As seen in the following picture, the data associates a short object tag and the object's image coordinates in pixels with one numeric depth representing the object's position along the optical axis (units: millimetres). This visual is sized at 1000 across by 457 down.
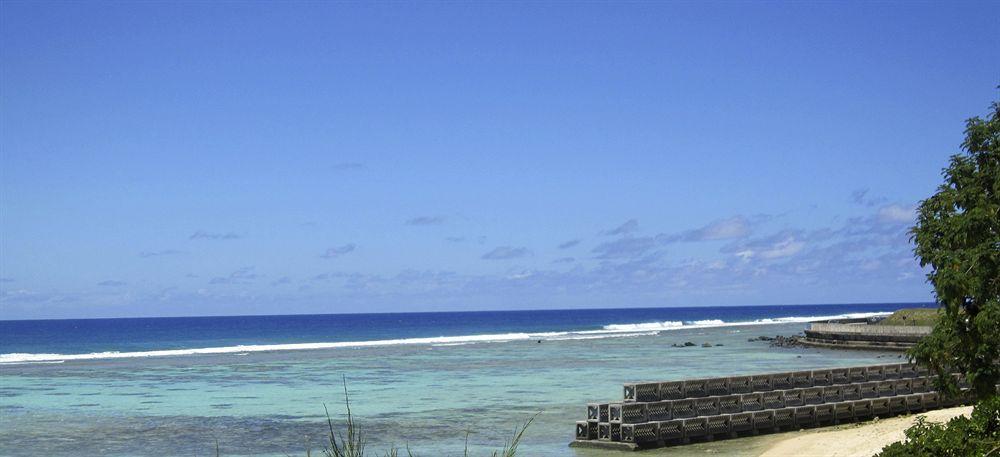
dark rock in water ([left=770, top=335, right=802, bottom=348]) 78500
